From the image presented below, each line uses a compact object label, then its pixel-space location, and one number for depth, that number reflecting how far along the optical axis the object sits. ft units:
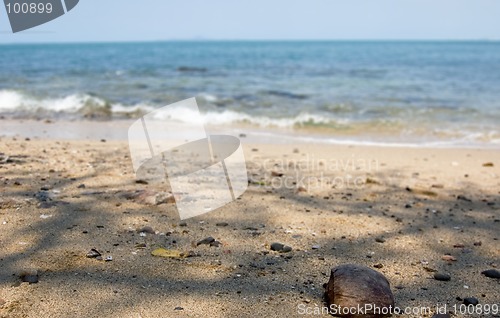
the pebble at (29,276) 6.93
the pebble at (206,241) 8.86
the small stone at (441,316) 6.51
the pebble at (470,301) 7.03
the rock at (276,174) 14.84
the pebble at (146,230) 9.18
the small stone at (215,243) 8.84
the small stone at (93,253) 7.89
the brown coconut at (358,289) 6.37
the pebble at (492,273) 8.00
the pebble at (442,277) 7.83
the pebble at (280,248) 8.70
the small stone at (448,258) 8.71
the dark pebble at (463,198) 13.12
